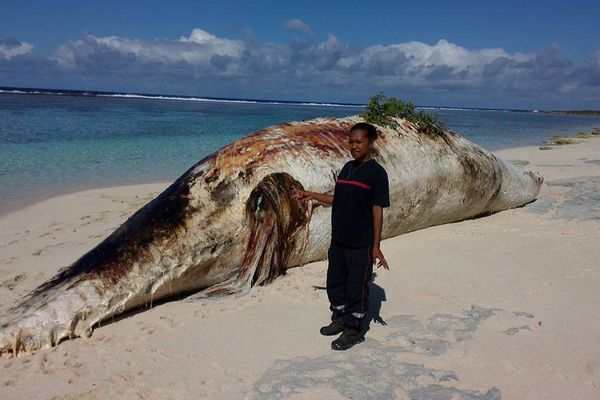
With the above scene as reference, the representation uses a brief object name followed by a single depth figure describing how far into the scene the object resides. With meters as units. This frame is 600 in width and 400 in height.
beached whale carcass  4.61
